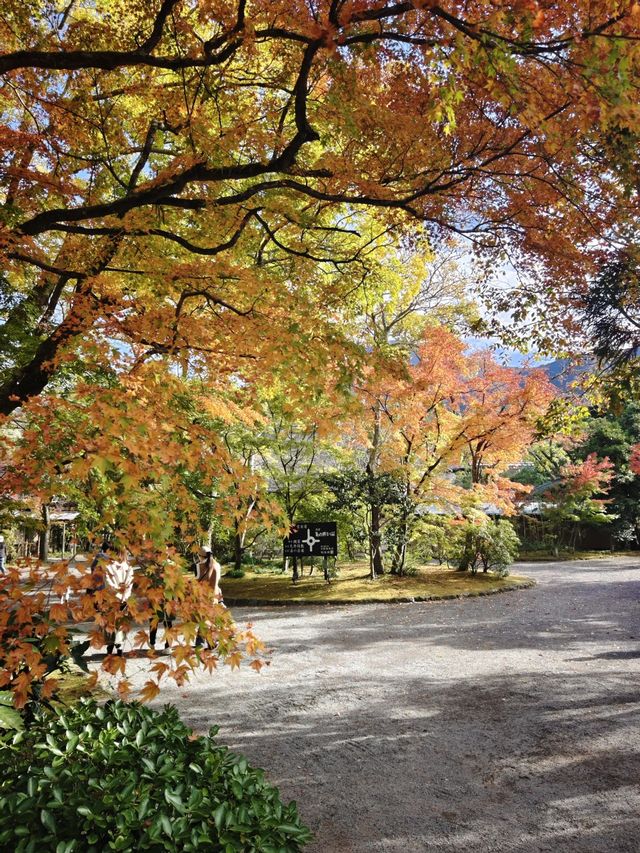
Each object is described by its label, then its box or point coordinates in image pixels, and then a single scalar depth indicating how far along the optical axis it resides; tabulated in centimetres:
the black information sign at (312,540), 1398
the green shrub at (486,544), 1503
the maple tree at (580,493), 2280
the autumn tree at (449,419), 1356
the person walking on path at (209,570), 794
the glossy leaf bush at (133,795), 240
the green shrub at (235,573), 1677
